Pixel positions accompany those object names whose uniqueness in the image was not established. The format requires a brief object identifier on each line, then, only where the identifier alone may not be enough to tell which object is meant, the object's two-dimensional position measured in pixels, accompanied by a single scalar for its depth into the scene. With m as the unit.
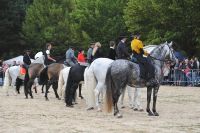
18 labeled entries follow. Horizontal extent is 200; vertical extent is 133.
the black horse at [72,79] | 20.73
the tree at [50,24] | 66.38
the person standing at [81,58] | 23.31
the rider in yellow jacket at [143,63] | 17.45
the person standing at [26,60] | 26.92
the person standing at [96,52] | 20.50
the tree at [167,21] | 46.94
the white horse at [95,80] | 18.73
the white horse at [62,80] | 22.98
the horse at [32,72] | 26.20
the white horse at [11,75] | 29.54
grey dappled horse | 17.17
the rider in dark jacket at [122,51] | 18.98
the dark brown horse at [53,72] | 24.56
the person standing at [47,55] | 25.97
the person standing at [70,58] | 24.48
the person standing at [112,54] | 20.30
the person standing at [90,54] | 20.94
